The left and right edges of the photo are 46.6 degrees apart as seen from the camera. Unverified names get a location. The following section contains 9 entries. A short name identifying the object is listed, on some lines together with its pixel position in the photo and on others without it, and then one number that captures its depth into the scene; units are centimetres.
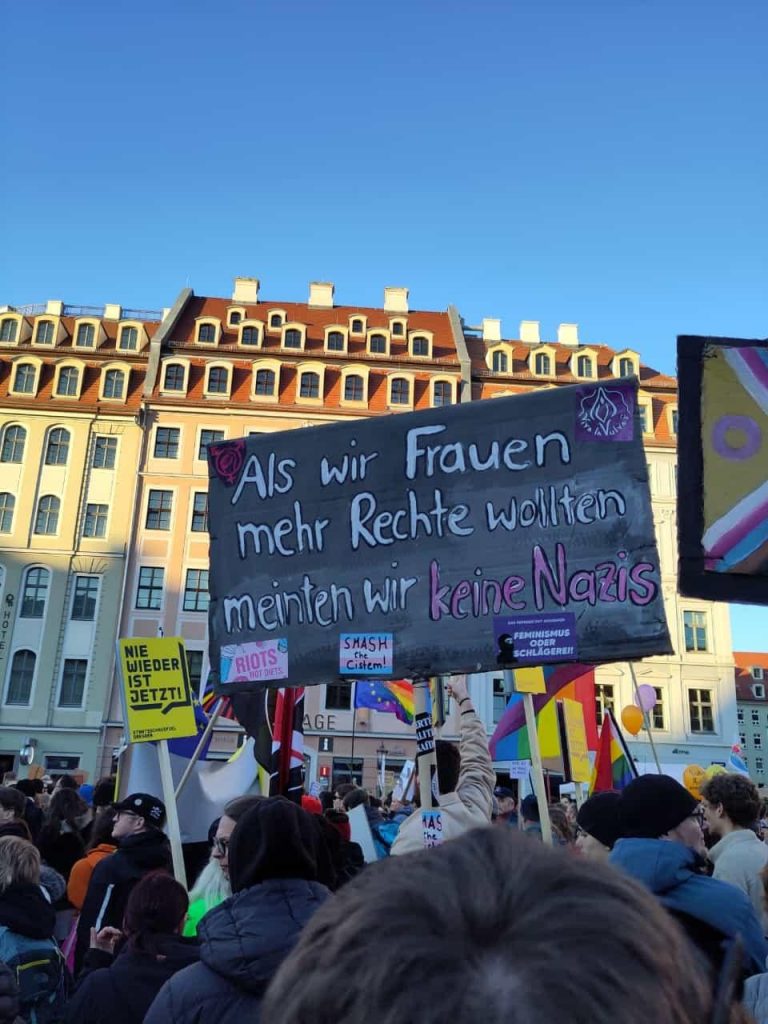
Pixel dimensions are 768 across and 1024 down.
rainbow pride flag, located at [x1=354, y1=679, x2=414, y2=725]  1355
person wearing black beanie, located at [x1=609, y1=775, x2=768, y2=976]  247
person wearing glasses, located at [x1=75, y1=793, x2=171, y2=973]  417
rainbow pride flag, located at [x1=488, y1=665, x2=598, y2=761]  941
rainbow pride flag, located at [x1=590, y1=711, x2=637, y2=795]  686
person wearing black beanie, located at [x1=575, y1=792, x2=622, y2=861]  366
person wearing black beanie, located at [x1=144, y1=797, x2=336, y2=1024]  238
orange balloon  1625
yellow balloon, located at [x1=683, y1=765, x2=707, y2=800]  1128
